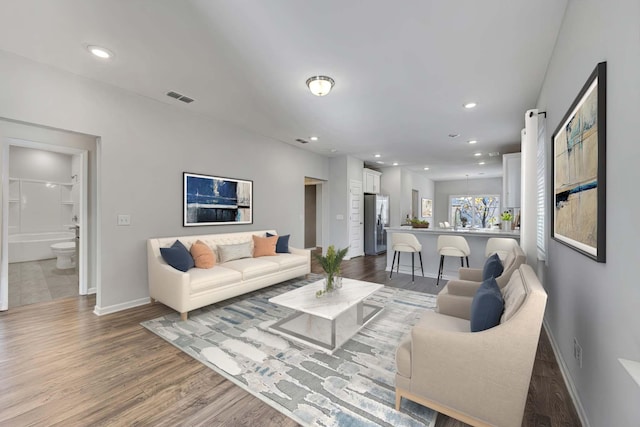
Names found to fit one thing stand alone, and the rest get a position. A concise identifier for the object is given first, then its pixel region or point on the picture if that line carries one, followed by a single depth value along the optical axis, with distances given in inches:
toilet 199.8
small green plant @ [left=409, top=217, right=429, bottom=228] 213.9
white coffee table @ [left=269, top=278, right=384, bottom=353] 95.7
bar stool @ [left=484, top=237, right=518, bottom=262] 156.1
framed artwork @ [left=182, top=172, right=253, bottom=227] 157.6
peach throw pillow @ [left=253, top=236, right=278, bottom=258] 173.3
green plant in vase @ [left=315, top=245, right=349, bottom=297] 110.0
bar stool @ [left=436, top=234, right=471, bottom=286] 169.8
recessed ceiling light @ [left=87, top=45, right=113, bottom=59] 95.2
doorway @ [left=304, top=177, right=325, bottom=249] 350.9
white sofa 118.3
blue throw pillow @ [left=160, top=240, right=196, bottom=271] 127.6
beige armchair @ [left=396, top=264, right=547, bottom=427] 50.8
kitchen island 179.2
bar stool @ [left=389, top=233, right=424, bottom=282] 185.9
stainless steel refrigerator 293.3
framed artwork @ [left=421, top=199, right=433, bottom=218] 433.4
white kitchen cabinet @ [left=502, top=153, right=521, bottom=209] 189.6
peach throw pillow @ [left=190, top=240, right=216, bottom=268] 138.1
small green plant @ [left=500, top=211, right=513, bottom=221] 197.2
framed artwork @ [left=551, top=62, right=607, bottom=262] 49.5
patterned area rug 65.3
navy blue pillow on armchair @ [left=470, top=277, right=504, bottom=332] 58.8
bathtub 222.1
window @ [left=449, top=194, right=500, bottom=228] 442.0
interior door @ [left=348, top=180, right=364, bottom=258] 271.9
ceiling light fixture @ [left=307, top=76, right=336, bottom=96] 111.5
